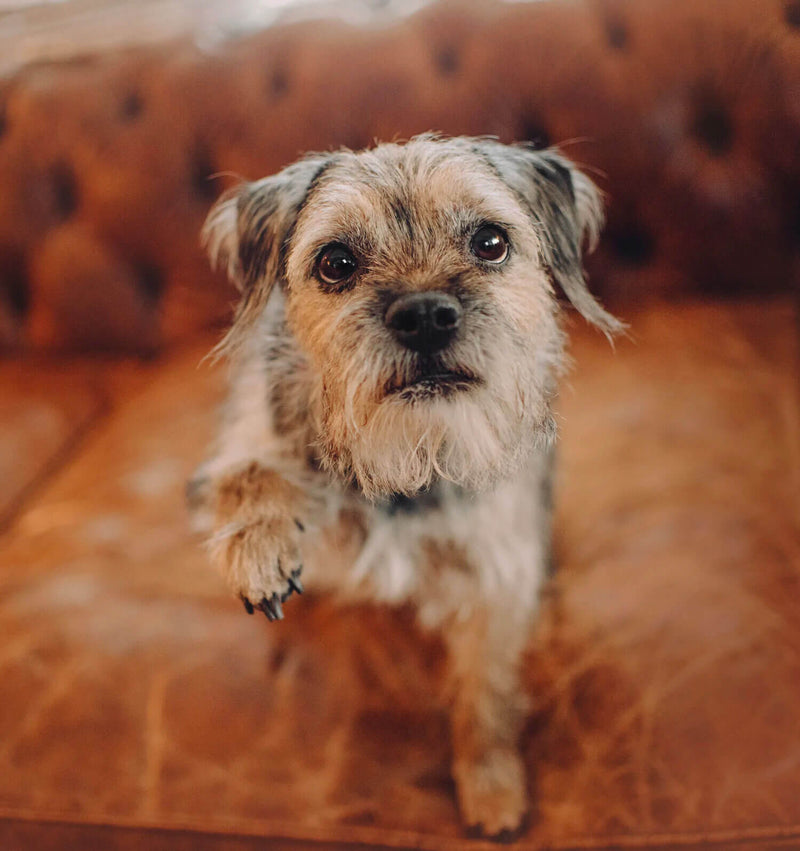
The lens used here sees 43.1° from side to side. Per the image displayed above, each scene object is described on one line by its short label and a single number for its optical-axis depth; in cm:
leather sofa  39
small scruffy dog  36
